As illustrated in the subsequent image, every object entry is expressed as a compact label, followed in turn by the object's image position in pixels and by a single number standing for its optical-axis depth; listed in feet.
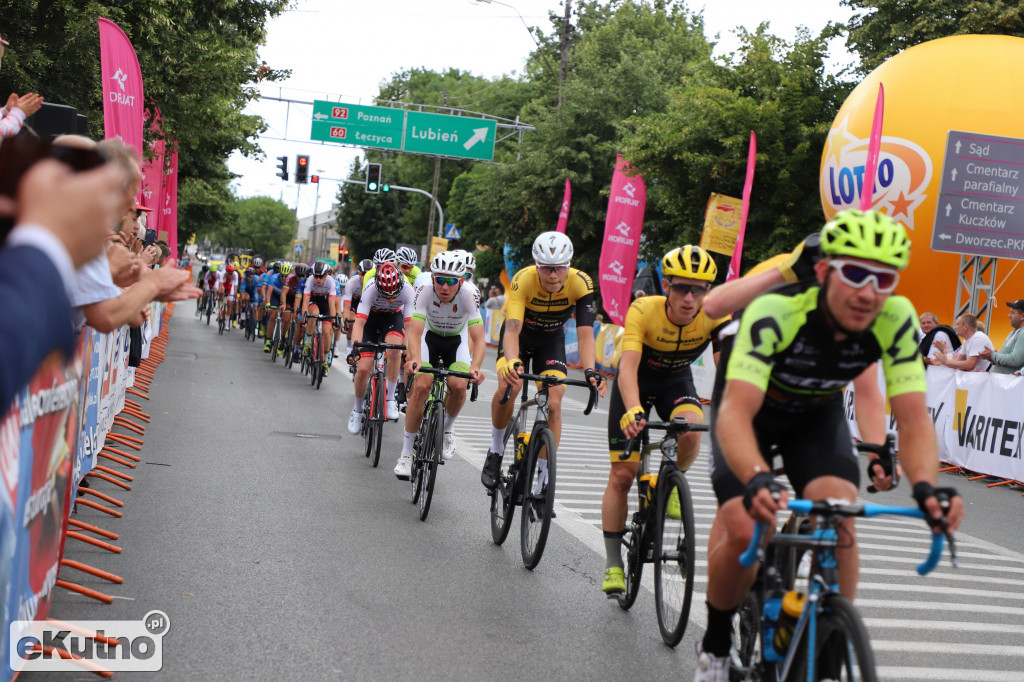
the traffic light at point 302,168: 141.90
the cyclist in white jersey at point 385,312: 36.73
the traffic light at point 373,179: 146.61
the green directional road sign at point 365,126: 134.82
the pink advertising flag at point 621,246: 79.97
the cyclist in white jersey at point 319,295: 61.72
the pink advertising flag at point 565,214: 96.17
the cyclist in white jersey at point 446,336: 28.76
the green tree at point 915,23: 81.15
